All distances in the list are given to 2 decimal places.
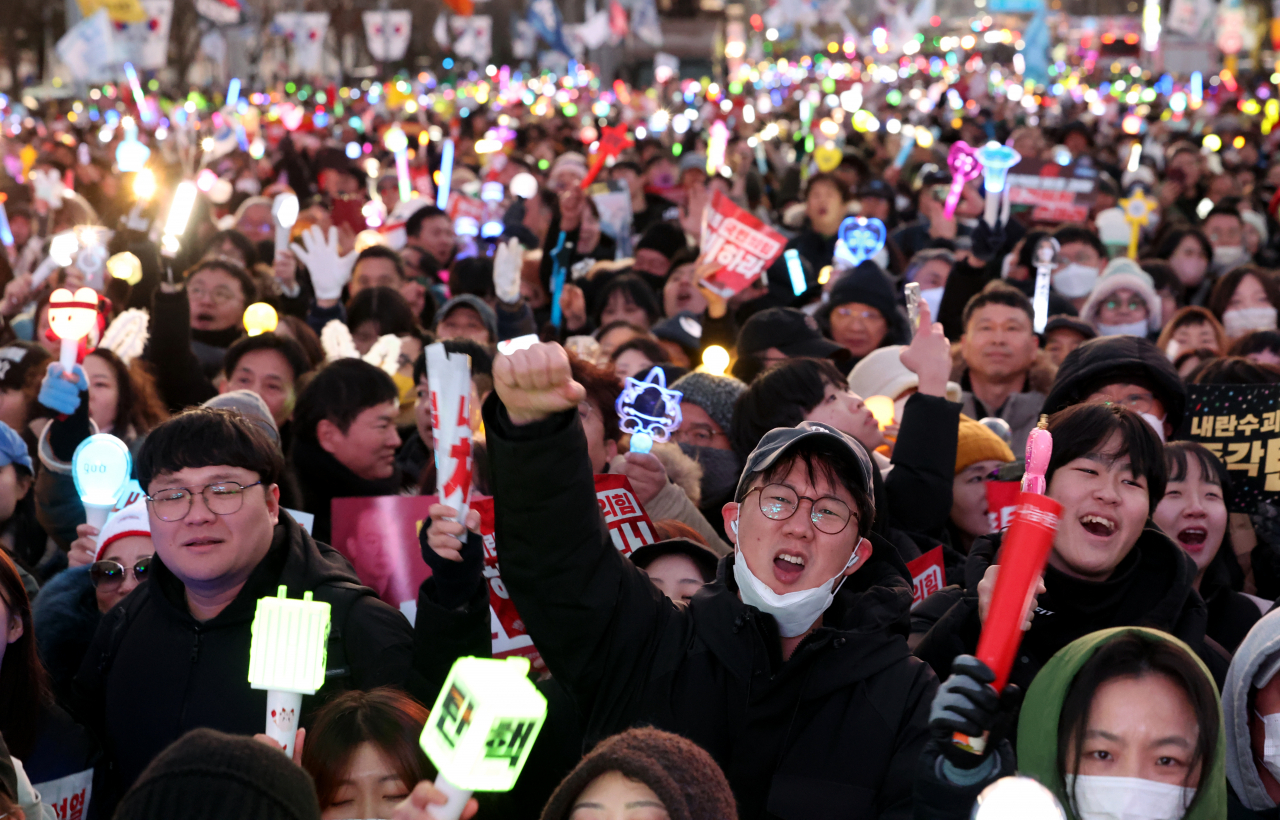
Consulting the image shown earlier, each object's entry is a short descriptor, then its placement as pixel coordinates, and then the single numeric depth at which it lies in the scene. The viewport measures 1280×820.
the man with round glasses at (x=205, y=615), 6.11
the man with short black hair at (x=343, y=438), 9.59
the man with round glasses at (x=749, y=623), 4.95
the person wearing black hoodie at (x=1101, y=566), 6.10
